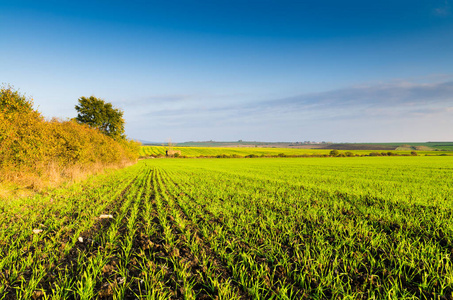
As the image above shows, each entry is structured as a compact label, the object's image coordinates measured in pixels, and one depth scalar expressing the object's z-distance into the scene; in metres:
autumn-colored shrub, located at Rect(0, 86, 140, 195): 11.13
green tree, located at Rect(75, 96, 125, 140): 37.31
